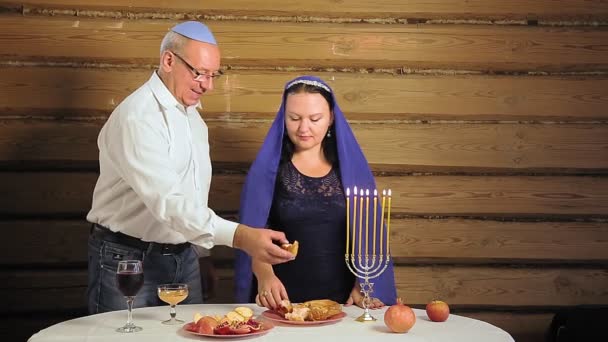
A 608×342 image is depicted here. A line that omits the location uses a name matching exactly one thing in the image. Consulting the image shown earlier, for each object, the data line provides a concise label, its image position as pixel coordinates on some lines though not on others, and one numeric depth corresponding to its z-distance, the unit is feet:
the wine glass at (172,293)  10.68
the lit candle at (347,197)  13.10
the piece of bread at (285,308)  11.12
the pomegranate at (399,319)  10.44
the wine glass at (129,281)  10.41
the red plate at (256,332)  10.05
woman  13.52
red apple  11.14
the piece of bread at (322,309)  10.91
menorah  12.78
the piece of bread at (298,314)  10.89
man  11.84
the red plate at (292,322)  10.81
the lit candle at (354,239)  12.58
